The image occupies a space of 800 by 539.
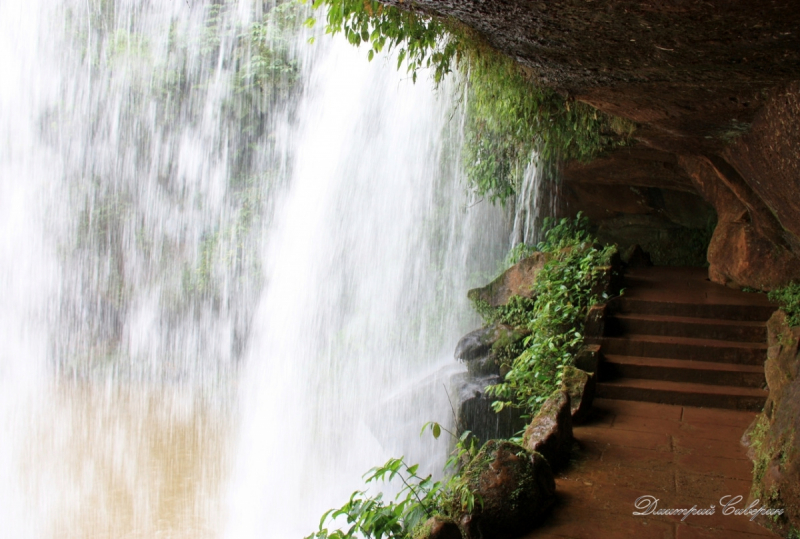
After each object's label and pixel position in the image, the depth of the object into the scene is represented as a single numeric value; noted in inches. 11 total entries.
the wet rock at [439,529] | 129.7
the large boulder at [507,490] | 140.7
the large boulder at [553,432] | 176.2
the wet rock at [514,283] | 351.6
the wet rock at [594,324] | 270.7
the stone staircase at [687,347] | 238.1
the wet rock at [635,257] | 397.1
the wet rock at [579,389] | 214.4
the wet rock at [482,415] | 270.2
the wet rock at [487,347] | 316.3
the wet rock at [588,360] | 243.6
